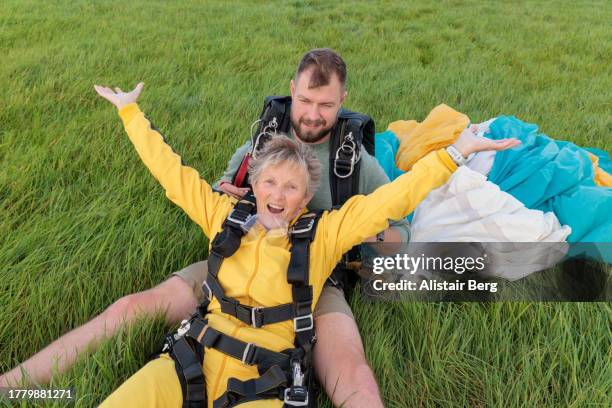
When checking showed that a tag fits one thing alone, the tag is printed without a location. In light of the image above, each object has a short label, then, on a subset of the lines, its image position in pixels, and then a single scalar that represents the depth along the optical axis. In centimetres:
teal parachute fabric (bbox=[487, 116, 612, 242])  317
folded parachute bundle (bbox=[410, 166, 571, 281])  304
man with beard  212
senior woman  203
